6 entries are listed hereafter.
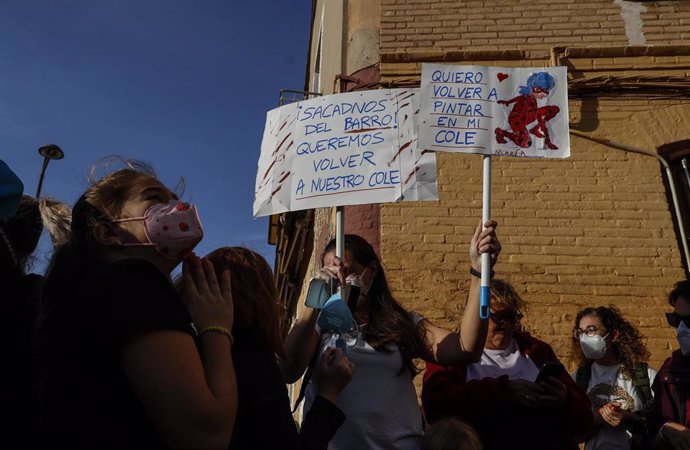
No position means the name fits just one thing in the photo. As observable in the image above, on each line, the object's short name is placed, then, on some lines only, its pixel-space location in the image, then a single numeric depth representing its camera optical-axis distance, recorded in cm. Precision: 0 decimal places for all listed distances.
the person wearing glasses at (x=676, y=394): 308
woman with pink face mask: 138
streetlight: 1058
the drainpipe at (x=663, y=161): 557
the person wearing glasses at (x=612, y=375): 331
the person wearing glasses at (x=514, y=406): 265
